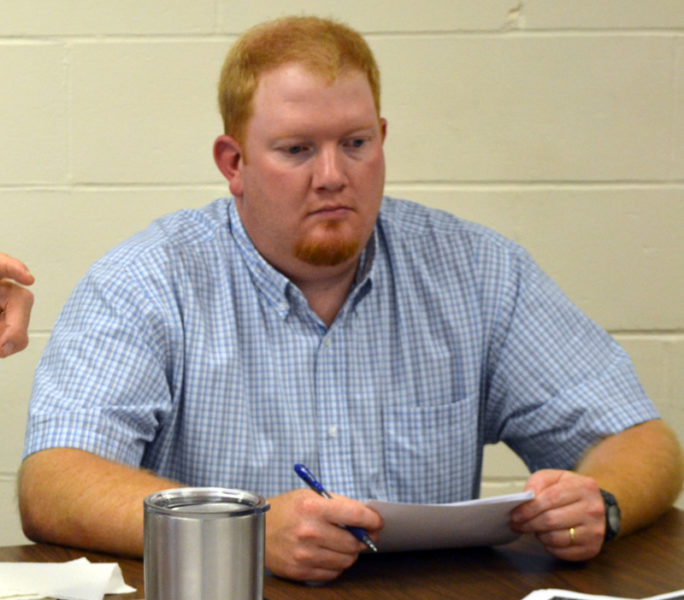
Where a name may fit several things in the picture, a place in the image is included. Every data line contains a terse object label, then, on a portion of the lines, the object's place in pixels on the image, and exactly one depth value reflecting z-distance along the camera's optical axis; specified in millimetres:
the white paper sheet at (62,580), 4413
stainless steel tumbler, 3433
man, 5156
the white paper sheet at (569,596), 4476
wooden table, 4744
